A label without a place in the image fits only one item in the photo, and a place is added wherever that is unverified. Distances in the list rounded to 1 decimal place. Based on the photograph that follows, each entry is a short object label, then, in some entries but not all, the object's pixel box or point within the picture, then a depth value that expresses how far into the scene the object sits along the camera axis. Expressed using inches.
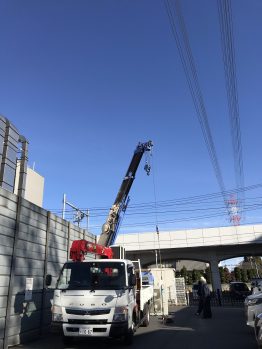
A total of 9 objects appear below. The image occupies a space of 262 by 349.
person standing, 681.0
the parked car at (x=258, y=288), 535.0
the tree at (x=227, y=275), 2444.3
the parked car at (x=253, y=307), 383.0
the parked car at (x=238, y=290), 1239.8
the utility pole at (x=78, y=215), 870.0
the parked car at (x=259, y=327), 255.0
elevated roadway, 1340.9
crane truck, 361.7
